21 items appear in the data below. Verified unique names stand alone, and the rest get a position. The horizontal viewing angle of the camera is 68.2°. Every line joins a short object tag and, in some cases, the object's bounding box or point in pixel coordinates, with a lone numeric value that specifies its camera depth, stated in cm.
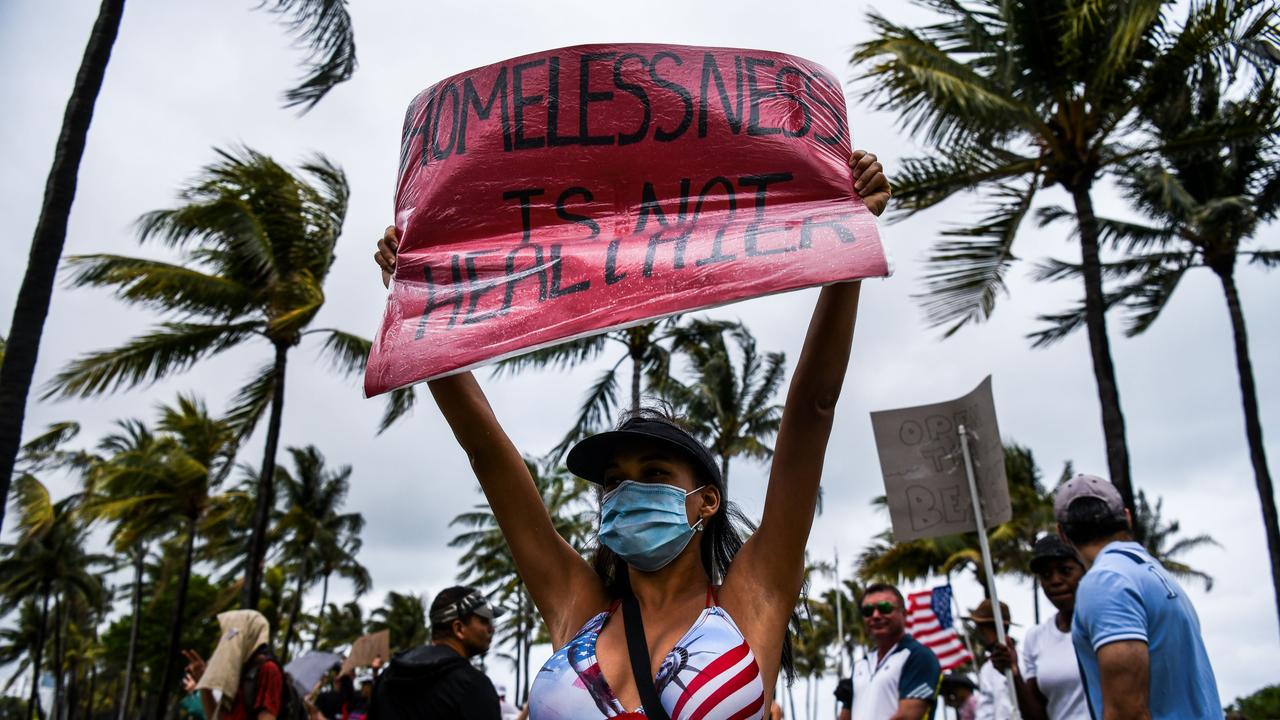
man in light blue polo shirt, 305
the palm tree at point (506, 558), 3706
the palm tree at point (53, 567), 3509
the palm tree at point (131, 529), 2206
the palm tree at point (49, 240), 613
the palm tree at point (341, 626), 6612
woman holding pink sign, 204
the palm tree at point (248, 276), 1382
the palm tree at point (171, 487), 2146
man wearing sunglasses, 564
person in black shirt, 466
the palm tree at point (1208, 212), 1099
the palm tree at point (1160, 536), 4103
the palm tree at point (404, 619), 6116
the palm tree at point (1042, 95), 1040
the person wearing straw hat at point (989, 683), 630
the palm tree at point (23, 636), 5834
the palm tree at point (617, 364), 1875
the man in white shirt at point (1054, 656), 478
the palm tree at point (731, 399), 2528
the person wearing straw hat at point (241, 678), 580
